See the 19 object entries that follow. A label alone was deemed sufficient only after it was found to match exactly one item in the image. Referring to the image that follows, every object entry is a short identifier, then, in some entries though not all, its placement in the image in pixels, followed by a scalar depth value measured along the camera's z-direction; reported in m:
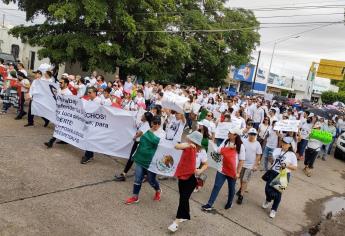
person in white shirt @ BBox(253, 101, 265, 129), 14.88
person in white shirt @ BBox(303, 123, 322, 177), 11.44
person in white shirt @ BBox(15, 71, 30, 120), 10.98
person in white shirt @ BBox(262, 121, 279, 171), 10.03
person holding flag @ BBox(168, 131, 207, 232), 5.61
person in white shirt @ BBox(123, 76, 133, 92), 15.51
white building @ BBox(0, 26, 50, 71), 41.78
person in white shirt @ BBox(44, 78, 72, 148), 9.37
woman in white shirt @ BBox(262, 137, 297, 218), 7.09
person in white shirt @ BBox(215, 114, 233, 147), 9.86
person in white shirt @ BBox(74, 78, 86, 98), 11.56
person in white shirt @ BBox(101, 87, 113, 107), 9.08
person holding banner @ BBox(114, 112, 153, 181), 7.09
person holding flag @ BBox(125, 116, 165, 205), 6.25
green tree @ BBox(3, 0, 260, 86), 19.09
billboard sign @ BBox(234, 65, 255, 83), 54.03
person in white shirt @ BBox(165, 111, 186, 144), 7.78
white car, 16.00
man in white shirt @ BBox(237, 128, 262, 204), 7.55
